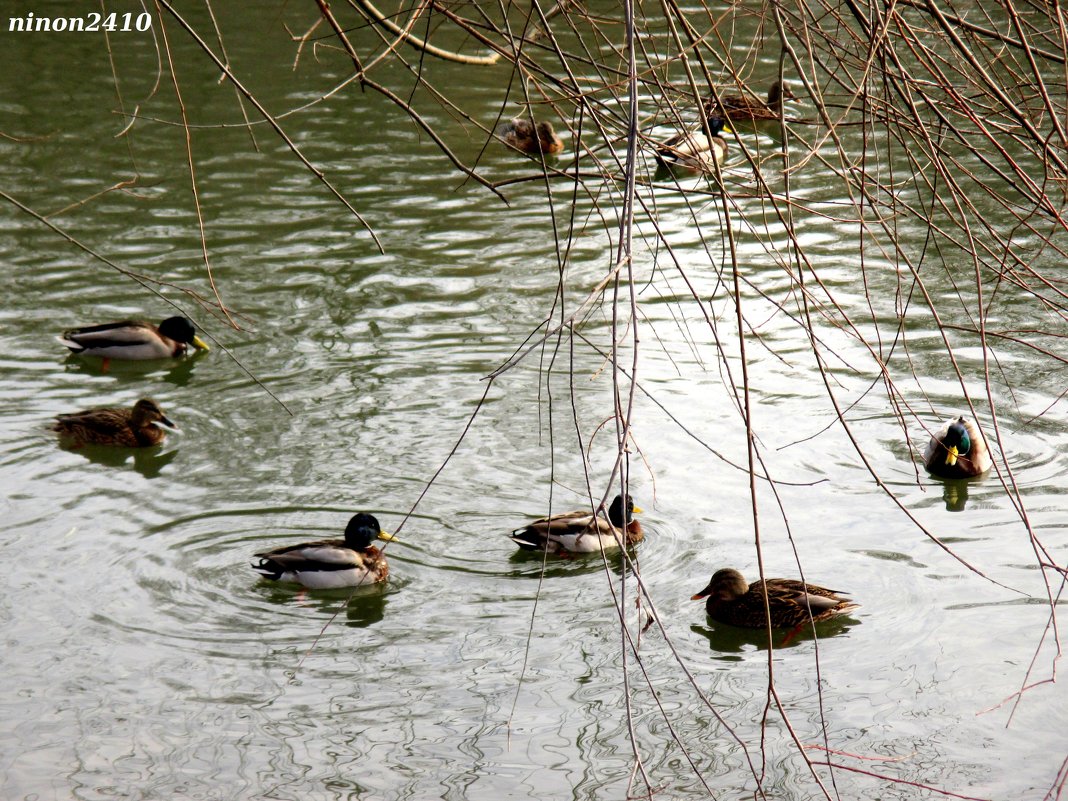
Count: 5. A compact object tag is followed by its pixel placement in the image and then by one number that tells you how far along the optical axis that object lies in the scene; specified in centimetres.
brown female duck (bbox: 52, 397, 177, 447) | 1678
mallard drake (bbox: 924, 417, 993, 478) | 1622
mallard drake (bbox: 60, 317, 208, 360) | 1959
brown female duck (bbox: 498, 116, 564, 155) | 3014
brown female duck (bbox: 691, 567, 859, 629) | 1250
